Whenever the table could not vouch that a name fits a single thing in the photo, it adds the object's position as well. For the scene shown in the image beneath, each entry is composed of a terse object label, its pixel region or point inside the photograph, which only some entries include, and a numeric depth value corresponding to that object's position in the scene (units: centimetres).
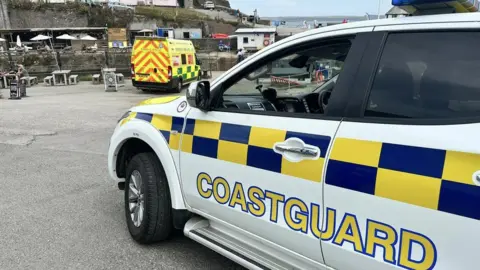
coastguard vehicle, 156
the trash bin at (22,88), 1462
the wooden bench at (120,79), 1984
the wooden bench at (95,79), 2073
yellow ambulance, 1559
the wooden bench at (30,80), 1956
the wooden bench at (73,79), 2120
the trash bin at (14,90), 1405
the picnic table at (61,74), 2048
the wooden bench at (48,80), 2058
